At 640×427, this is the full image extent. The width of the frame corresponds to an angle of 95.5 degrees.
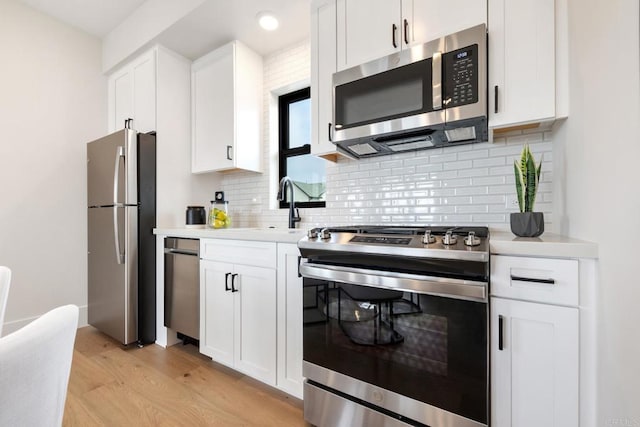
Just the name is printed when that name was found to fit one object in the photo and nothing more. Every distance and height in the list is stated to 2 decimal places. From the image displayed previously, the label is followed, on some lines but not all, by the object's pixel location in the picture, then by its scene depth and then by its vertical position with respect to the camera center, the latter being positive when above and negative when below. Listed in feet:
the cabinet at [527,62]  4.16 +2.18
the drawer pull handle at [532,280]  3.26 -0.82
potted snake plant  3.96 +0.13
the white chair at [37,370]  1.41 -0.84
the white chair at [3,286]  3.39 -0.87
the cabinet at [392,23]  4.74 +3.31
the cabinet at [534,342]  3.18 -1.53
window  8.28 +1.68
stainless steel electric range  3.56 -1.64
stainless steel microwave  4.57 +1.94
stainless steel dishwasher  7.12 -1.91
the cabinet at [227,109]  8.20 +2.98
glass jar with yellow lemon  8.45 -0.12
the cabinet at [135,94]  8.50 +3.71
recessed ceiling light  7.13 +4.76
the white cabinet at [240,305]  5.65 -2.01
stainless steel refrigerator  7.75 -0.67
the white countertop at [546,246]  3.11 -0.43
